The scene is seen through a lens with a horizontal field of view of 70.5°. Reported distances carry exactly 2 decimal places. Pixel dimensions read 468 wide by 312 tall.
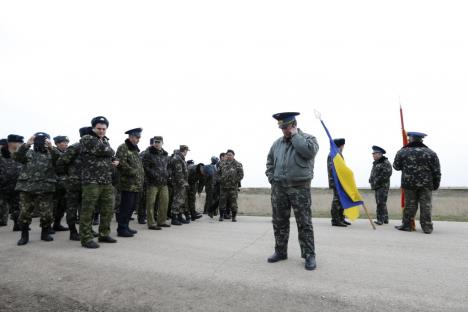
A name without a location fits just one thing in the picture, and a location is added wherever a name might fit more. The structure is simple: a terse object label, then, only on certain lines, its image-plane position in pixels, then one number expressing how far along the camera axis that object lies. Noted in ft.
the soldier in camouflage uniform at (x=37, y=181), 18.28
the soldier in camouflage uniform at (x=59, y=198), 23.47
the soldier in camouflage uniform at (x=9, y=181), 25.34
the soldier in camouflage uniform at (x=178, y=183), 27.86
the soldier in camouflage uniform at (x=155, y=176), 24.25
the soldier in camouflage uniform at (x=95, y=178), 17.17
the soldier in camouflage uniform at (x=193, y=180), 32.81
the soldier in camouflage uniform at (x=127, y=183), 20.88
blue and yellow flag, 22.10
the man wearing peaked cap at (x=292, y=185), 13.39
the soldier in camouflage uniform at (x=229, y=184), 32.07
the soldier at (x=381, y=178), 29.36
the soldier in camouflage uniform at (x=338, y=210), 26.61
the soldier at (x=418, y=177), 22.70
